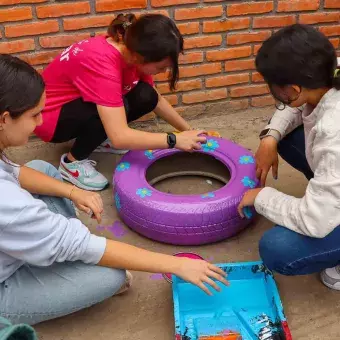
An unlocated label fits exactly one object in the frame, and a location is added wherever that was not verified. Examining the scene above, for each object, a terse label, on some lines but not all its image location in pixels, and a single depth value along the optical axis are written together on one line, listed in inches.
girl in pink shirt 79.5
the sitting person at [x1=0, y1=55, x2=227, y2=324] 55.1
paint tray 64.2
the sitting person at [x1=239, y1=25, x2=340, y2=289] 57.7
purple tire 76.8
